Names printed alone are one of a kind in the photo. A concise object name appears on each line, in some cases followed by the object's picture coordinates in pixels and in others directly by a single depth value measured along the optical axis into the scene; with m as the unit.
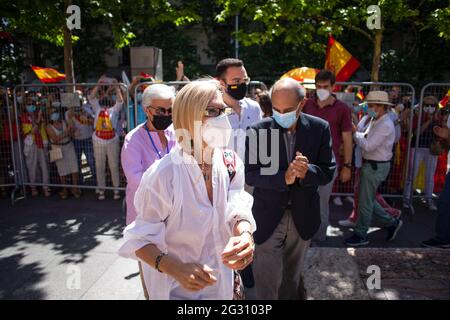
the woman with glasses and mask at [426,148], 6.20
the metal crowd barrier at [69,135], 6.71
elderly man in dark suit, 2.82
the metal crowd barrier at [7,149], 6.93
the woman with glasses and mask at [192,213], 1.72
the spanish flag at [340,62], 8.57
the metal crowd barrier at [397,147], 6.22
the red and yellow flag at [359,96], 6.48
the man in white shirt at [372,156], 4.40
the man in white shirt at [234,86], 3.79
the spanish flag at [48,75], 11.02
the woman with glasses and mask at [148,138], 2.87
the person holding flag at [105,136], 6.66
